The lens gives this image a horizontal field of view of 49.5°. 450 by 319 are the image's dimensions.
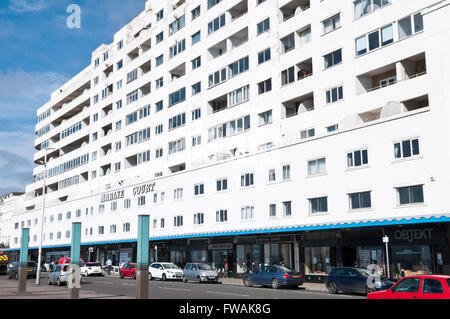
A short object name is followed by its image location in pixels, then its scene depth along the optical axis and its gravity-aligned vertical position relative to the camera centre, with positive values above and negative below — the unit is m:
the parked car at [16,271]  44.06 -1.51
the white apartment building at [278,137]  29.81 +9.70
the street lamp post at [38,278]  35.19 -1.74
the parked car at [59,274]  33.75 -1.46
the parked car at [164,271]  40.89 -1.57
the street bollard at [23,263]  26.86 -0.52
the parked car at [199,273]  37.19 -1.60
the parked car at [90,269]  48.52 -1.56
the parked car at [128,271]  44.44 -1.65
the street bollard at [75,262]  20.88 -0.40
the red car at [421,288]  13.79 -1.12
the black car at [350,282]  25.25 -1.65
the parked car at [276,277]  30.02 -1.62
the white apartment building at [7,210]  103.69 +9.84
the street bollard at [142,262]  17.92 -0.34
